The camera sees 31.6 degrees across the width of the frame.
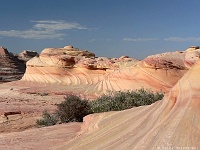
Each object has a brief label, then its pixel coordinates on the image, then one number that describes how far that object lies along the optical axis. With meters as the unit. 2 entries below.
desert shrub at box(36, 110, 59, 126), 12.05
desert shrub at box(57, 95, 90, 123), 12.33
